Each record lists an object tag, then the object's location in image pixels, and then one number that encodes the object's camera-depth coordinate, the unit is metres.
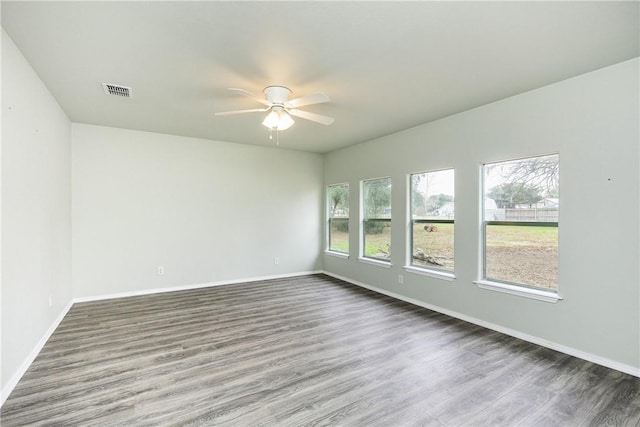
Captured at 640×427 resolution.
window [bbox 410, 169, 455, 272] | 4.10
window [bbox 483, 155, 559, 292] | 3.08
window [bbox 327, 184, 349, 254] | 6.12
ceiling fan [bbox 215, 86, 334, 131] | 2.83
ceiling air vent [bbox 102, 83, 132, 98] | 3.08
